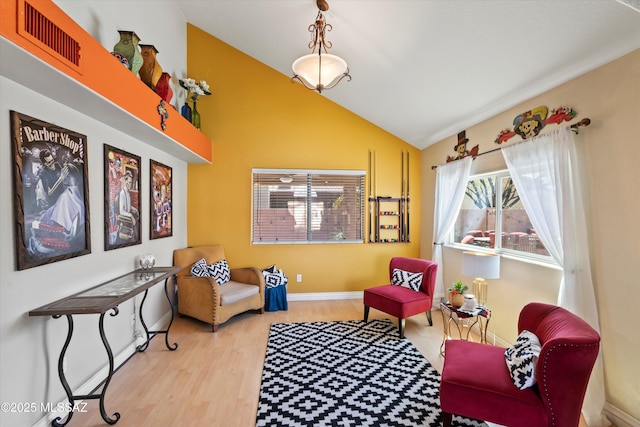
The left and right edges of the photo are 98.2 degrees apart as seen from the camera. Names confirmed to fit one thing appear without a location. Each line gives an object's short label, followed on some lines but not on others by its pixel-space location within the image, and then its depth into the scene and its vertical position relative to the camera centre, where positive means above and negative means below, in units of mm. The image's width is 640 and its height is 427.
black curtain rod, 2053 +653
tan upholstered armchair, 3314 -1044
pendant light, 2232 +1182
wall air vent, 1287 +875
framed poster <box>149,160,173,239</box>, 3174 +106
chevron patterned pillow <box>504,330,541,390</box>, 1565 -891
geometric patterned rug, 1930 -1444
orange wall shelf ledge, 1274 +779
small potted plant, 2717 -840
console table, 1686 -617
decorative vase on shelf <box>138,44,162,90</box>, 2557 +1338
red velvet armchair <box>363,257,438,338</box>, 3158 -1033
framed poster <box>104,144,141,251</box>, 2391 +101
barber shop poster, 1615 +111
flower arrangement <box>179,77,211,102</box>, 3691 +1652
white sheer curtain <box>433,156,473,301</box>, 3602 +141
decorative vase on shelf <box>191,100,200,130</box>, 3889 +1293
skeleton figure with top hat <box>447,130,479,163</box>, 3542 +826
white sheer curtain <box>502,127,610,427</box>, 1966 -64
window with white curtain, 2760 -115
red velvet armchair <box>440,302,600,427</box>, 1397 -1015
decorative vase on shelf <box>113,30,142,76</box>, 2275 +1329
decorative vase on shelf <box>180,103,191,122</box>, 3740 +1328
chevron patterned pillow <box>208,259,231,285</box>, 3771 -864
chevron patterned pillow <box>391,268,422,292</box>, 3496 -899
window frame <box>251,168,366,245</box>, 4359 +145
